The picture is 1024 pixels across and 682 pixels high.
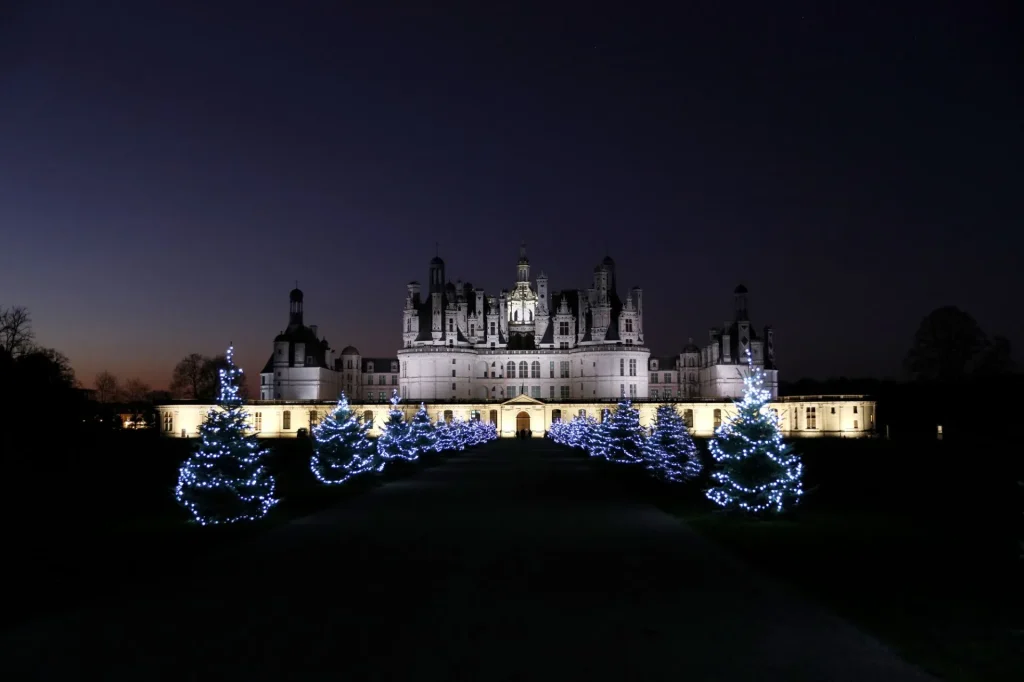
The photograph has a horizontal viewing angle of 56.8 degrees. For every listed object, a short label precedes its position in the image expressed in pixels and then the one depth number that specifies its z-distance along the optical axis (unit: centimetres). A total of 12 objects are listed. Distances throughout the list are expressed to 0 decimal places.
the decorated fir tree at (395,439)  4562
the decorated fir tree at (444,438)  6065
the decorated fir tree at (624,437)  5106
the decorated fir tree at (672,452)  3643
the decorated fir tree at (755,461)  2300
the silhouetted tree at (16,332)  6179
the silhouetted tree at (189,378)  12850
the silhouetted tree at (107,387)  13275
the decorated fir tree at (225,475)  2184
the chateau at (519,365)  10612
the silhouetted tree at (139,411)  10600
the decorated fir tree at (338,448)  3494
